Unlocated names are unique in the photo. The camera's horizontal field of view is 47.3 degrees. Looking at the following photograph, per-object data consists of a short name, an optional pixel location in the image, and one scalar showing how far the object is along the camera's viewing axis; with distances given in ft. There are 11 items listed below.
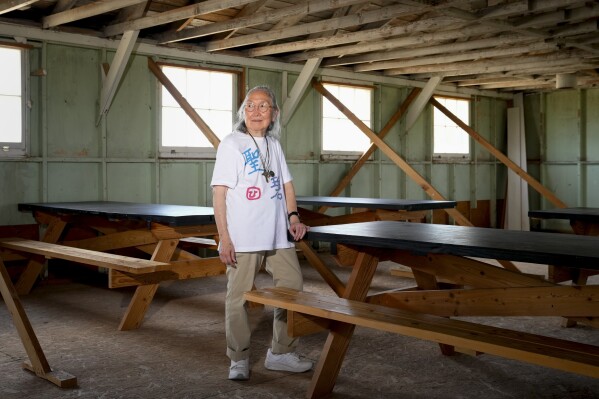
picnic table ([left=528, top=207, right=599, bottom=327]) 14.83
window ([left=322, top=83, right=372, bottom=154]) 30.48
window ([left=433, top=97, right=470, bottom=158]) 35.73
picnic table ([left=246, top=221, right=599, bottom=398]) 8.37
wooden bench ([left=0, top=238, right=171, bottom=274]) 14.00
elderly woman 11.44
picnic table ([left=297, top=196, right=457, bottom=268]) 20.55
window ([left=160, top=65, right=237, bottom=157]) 24.99
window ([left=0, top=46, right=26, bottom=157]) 21.01
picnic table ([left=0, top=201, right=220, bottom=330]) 15.07
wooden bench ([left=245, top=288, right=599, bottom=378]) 7.89
